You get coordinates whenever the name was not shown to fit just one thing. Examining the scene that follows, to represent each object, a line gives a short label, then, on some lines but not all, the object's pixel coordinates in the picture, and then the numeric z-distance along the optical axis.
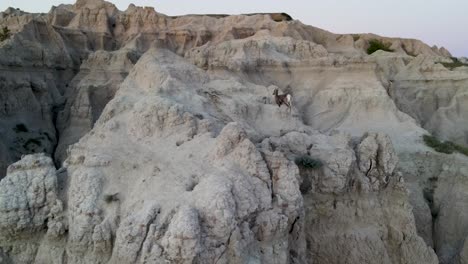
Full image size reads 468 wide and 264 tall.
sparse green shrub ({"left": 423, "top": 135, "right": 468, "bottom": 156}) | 20.45
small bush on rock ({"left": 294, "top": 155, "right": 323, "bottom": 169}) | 11.62
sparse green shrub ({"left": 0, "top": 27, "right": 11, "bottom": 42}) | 30.43
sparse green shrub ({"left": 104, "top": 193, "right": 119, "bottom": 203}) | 9.30
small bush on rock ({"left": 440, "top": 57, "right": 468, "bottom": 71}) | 33.76
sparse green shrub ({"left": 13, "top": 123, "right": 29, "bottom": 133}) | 23.78
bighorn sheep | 15.30
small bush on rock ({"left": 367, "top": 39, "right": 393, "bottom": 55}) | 45.22
